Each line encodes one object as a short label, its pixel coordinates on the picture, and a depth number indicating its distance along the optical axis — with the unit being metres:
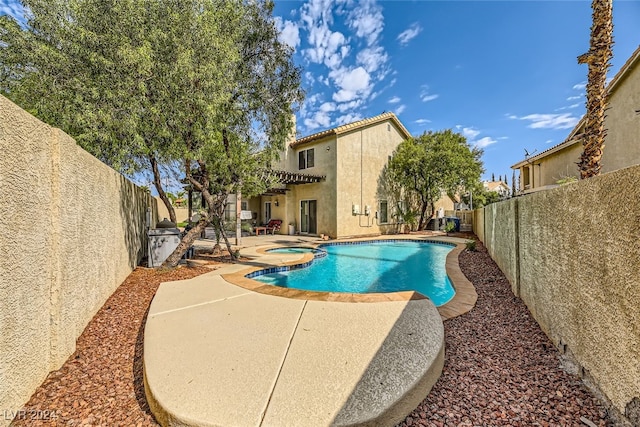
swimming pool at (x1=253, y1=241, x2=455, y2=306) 7.66
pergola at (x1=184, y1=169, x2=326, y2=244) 14.63
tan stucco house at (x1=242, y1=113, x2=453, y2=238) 16.75
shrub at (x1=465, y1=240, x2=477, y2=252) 10.89
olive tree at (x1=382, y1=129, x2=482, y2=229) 18.11
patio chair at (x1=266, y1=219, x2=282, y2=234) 18.88
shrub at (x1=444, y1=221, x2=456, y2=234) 18.25
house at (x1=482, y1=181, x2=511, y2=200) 50.83
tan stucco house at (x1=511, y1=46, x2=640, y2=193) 8.59
